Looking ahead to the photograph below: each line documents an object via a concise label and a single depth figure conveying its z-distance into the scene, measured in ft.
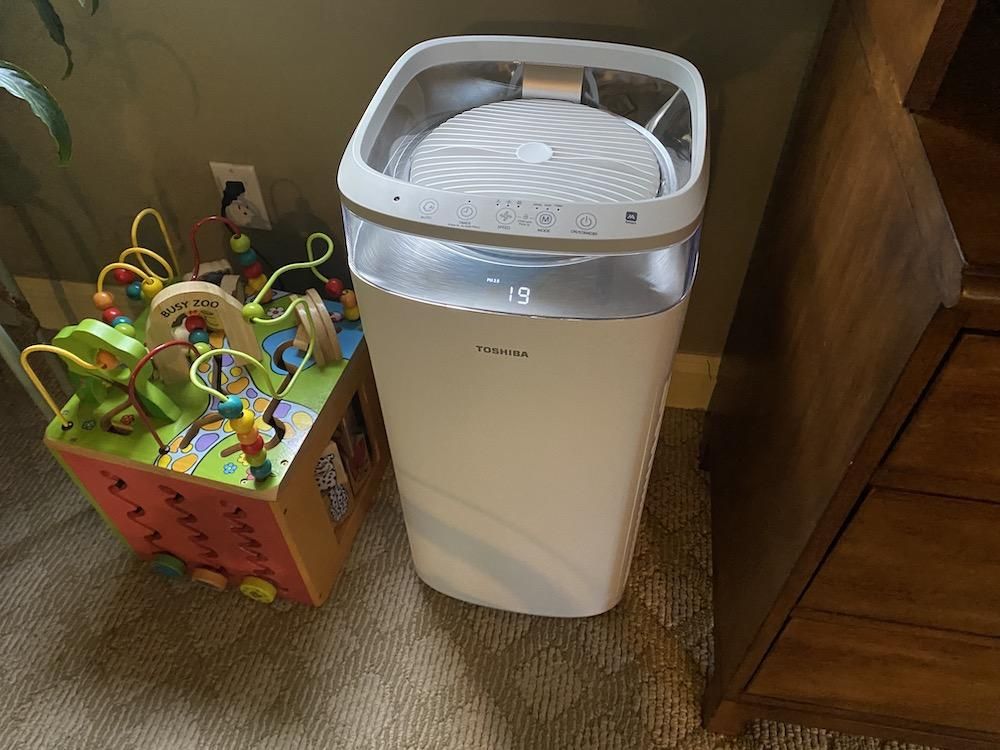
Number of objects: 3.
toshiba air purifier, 2.32
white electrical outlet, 4.01
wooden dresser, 1.72
